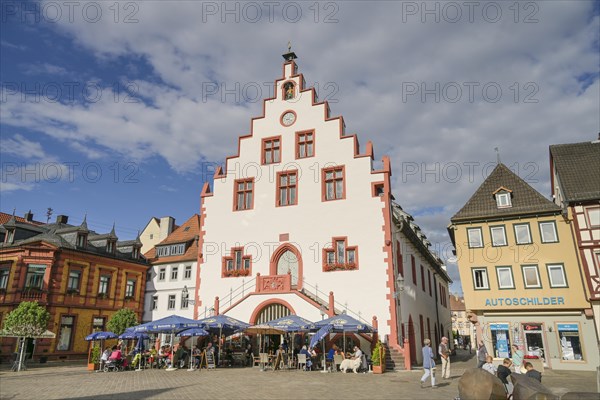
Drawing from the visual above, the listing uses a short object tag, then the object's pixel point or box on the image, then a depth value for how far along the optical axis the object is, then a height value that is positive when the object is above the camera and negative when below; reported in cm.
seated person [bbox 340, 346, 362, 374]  2083 -124
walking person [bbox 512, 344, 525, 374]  1666 -90
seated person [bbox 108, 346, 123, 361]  2269 -86
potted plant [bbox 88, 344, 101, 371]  2315 -107
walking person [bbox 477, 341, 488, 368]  1824 -83
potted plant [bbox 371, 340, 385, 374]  2058 -106
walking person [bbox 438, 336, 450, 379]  1836 -101
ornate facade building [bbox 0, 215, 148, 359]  3159 +443
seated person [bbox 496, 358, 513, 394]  1311 -108
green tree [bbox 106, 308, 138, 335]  3250 +122
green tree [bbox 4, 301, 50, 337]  2478 +108
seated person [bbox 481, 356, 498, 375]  1399 -96
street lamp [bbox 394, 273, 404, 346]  2347 +205
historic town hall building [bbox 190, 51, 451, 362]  2538 +651
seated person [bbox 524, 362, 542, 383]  1169 -100
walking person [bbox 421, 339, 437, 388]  1573 -104
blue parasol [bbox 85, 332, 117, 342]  2524 +12
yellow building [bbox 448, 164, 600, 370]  2403 +321
